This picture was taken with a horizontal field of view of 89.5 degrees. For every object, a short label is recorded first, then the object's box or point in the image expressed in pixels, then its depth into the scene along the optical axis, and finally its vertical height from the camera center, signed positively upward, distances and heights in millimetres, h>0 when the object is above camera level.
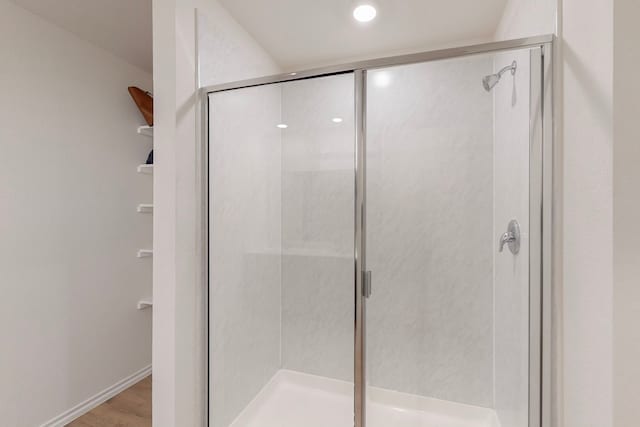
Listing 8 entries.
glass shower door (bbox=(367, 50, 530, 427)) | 1456 -178
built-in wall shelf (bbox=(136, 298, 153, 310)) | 2199 -691
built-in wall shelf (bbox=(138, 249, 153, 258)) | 2119 -277
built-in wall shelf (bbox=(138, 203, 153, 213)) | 2118 +21
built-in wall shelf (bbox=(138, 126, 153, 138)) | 1912 +499
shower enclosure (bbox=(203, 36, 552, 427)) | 1444 -177
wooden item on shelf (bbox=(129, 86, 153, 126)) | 2334 +797
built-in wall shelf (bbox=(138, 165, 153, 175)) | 1906 +253
